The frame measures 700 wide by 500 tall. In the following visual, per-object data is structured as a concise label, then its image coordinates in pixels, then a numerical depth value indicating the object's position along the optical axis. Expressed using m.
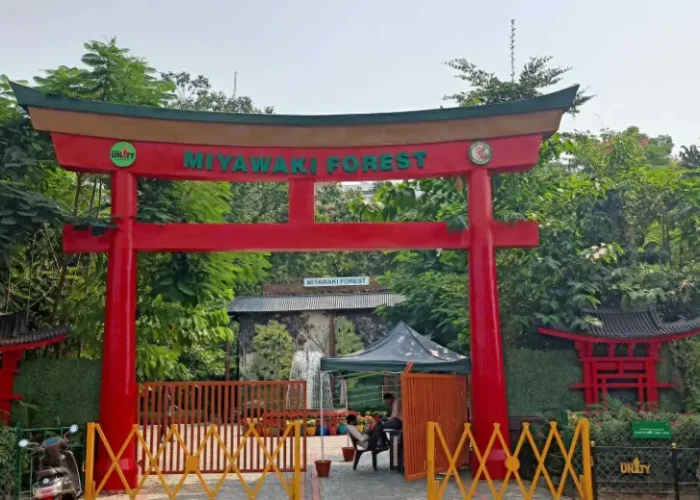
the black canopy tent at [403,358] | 13.17
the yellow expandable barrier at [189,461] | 8.55
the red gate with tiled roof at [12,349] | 10.83
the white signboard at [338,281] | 32.81
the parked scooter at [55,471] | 8.61
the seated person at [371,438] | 12.84
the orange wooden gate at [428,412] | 11.36
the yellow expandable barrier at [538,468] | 8.21
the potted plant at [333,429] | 22.94
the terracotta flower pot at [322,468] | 12.33
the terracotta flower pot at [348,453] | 14.71
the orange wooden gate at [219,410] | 11.45
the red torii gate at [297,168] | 11.43
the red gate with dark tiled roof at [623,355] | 12.07
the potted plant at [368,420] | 23.61
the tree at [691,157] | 16.70
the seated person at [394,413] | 12.86
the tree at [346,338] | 30.17
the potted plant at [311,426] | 22.64
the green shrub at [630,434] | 10.02
